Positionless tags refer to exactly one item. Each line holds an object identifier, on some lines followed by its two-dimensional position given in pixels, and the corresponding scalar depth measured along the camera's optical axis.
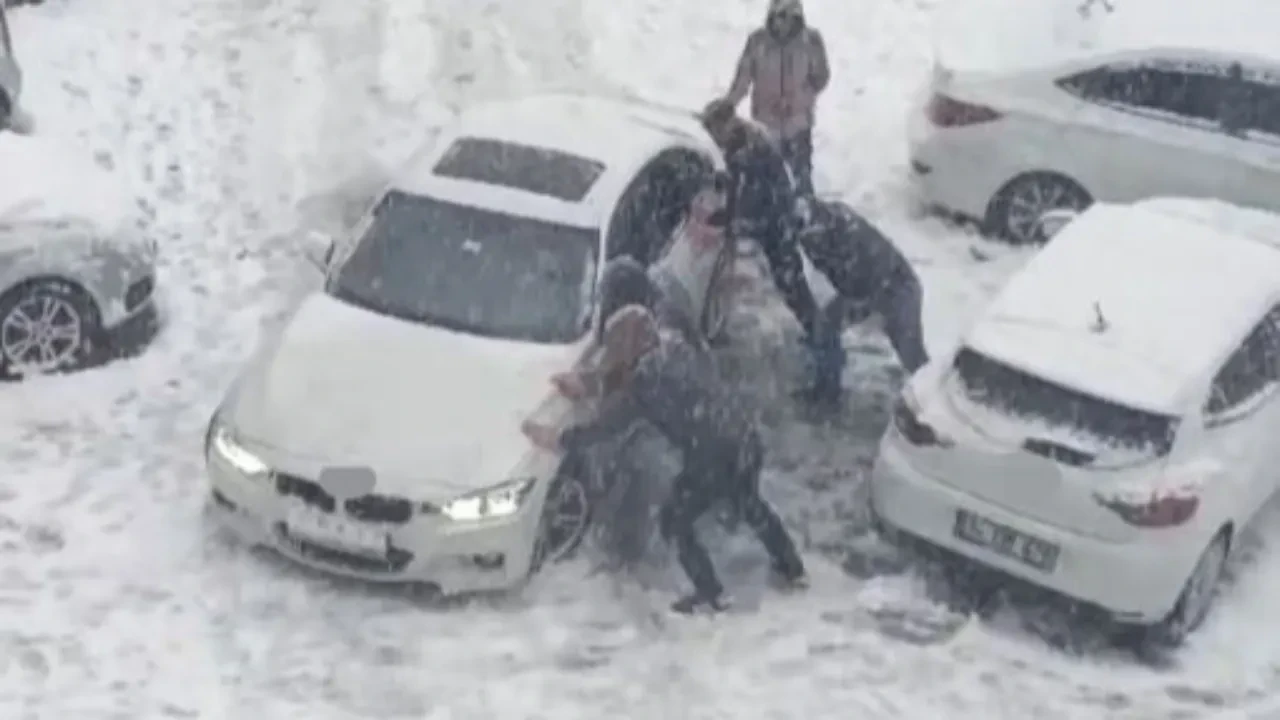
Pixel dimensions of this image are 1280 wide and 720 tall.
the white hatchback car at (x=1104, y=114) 14.10
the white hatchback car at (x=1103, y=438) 10.35
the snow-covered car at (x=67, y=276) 12.27
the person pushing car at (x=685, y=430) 10.35
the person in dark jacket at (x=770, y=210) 12.72
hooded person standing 13.81
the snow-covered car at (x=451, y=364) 10.36
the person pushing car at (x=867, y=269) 12.11
